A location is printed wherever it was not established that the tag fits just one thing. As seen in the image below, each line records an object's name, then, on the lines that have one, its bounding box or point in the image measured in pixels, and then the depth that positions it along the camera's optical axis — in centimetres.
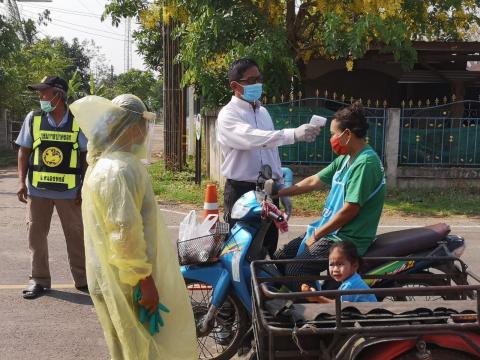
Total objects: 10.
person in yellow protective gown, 266
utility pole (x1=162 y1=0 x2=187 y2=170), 1298
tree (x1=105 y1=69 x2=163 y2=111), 3909
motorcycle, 363
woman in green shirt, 342
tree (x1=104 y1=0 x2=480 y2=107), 1027
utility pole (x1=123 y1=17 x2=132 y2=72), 6709
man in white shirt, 402
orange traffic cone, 578
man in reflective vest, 514
